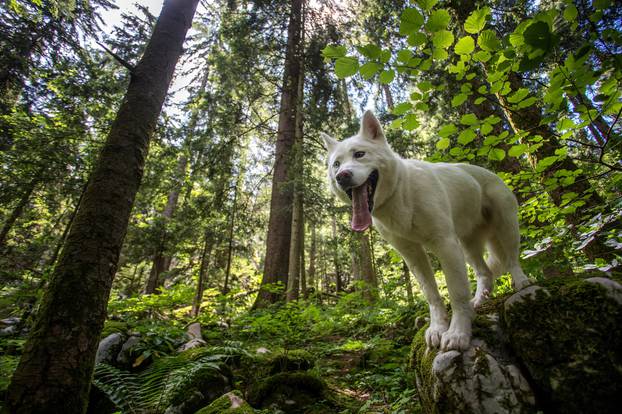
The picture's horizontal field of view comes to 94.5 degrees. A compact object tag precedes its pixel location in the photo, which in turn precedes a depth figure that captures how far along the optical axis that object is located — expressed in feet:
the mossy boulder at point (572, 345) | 5.51
